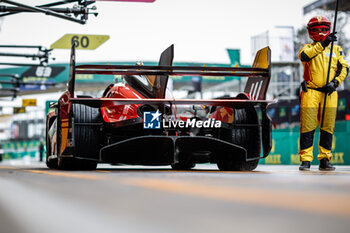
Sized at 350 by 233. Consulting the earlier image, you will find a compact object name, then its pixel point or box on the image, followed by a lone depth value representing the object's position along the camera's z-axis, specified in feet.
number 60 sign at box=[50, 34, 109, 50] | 48.78
